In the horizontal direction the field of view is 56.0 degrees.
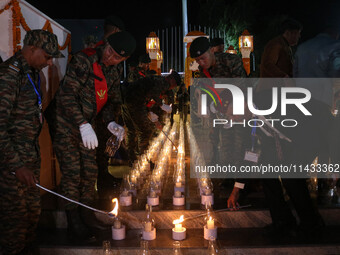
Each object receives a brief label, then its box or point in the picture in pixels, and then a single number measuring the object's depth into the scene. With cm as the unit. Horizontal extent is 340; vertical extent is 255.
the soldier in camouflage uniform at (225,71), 363
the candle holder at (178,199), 336
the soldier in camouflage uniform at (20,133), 240
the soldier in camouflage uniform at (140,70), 660
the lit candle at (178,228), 291
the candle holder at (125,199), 336
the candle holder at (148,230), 290
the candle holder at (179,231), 289
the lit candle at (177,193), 338
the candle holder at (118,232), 291
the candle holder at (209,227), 286
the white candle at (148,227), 291
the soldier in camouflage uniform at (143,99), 516
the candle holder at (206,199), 333
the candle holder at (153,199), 335
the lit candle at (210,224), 287
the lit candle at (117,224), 293
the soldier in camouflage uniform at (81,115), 280
